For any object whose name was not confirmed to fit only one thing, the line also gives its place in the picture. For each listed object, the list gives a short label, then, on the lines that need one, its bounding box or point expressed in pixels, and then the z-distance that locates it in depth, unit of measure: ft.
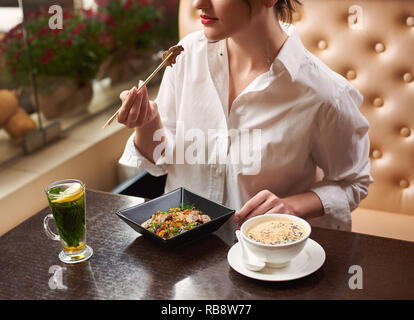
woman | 4.49
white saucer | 3.26
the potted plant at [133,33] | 8.65
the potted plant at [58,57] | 6.64
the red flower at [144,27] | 9.40
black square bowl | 3.60
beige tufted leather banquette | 5.71
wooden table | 3.18
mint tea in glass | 3.52
